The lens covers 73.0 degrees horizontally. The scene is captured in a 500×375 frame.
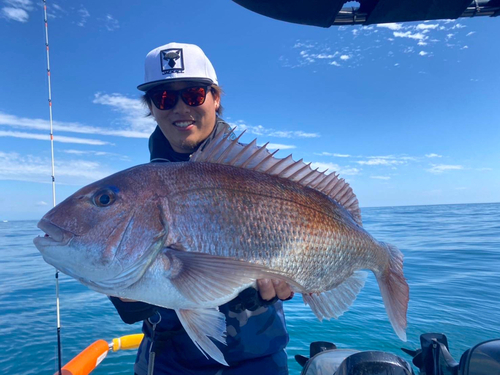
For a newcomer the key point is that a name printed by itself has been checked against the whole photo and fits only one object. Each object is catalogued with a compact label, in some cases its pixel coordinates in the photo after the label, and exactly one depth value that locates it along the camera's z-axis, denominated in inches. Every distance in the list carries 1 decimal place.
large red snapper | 19.2
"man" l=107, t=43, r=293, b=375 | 25.1
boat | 24.1
